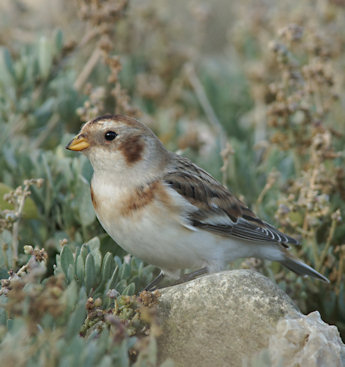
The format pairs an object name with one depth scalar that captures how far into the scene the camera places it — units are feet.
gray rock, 18.10
